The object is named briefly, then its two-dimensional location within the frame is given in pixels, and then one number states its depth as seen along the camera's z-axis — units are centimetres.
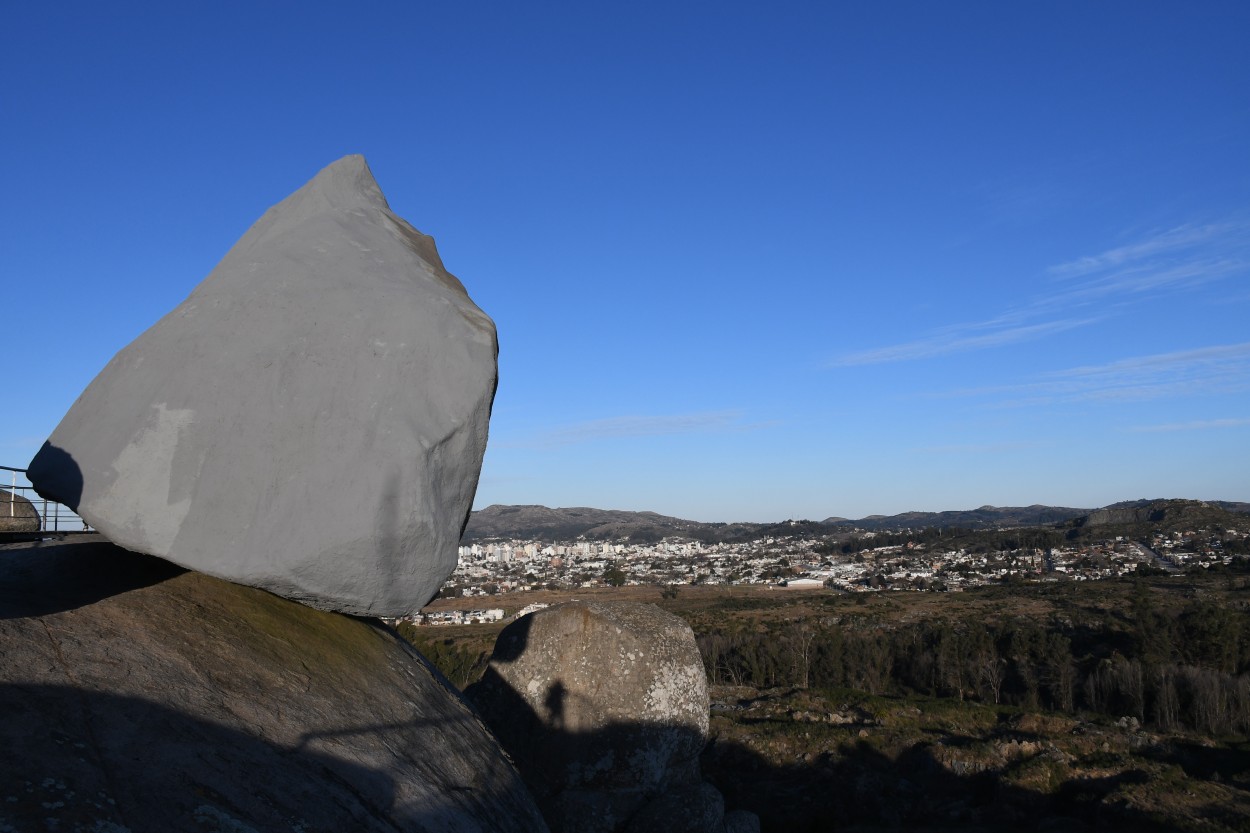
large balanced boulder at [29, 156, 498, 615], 579
